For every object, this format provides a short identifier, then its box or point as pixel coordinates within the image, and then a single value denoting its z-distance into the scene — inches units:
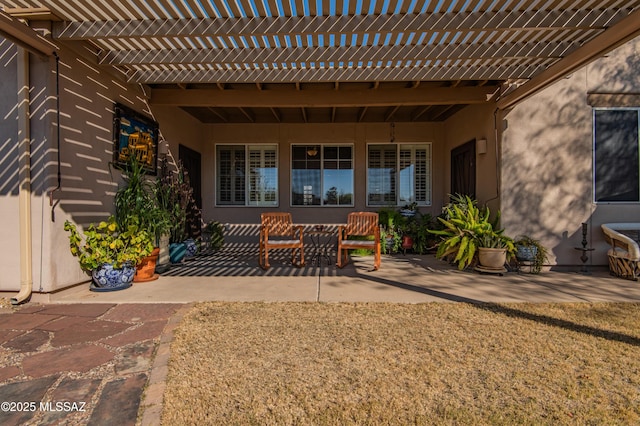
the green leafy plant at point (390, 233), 266.1
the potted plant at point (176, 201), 210.3
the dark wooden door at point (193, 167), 256.8
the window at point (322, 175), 298.7
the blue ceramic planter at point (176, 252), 223.0
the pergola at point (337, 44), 122.5
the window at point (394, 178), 298.5
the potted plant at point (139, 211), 172.1
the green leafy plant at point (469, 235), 189.3
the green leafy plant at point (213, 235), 282.2
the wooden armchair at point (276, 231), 205.2
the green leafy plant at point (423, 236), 268.7
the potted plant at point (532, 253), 191.5
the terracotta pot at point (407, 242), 268.5
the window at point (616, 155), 195.8
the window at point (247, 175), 299.0
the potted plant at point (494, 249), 184.2
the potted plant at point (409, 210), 279.4
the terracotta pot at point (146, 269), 171.8
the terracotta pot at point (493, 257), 183.8
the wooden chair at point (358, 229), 201.0
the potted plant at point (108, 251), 148.1
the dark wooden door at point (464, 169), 236.1
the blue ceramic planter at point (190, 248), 238.8
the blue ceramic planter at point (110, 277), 150.9
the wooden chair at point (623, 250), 175.0
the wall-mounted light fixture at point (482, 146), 214.2
